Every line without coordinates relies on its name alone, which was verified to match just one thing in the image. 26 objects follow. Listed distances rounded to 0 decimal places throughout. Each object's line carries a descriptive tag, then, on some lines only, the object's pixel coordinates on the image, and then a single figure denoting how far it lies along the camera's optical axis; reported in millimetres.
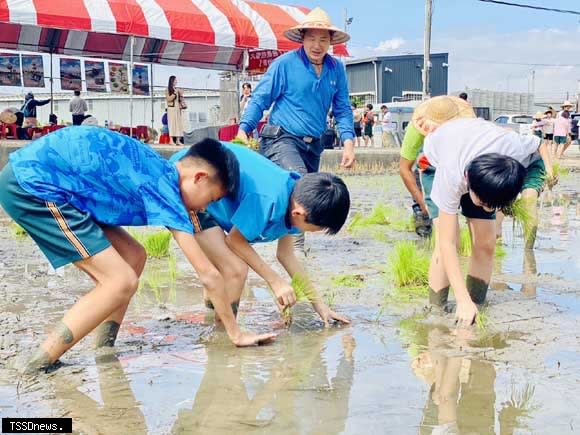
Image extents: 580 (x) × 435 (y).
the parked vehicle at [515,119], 32788
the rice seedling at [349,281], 4969
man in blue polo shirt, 5535
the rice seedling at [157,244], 5980
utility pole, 26922
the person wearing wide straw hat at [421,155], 5254
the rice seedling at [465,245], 6027
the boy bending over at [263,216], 3400
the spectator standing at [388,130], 24078
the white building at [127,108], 22406
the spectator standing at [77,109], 17078
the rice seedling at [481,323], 3819
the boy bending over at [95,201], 3141
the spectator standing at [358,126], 23781
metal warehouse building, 41844
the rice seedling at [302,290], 4012
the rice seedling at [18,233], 7012
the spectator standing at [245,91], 15789
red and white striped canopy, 14766
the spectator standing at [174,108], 16562
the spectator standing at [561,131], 19172
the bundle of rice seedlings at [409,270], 4875
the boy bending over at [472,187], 3609
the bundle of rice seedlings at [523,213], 5271
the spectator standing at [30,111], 16875
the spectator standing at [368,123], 24141
